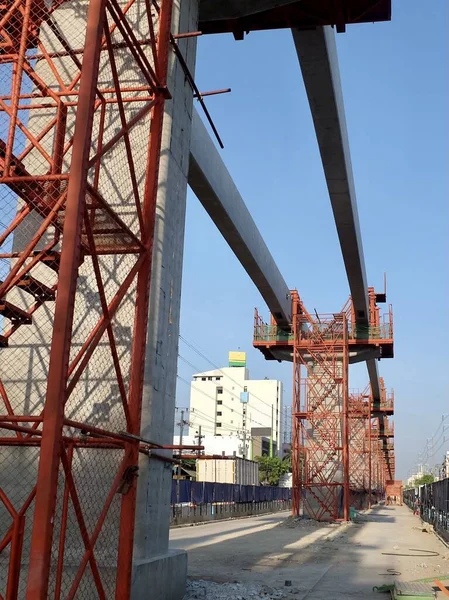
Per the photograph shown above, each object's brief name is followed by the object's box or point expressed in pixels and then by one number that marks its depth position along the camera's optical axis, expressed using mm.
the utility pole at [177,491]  29730
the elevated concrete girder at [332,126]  12005
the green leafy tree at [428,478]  154525
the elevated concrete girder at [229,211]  14378
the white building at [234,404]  129175
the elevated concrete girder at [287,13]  10453
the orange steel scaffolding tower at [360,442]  49438
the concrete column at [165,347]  7605
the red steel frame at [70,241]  5027
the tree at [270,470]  90000
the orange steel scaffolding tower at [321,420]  29625
